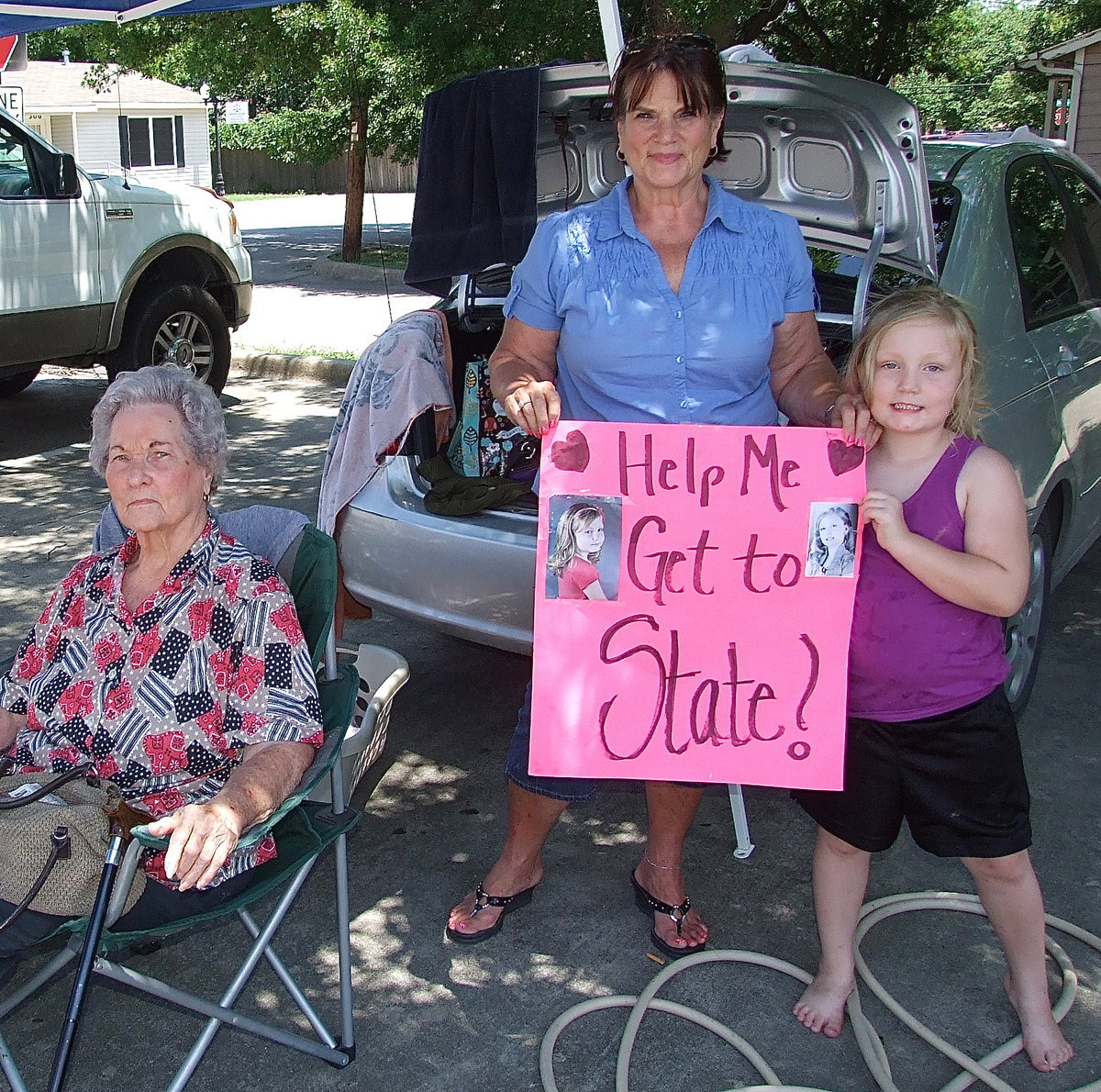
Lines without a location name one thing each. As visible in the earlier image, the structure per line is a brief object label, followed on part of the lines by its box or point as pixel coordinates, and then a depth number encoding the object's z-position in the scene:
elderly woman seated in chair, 2.40
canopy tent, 6.12
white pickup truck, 7.17
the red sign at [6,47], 8.13
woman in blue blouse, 2.50
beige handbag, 2.10
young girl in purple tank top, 2.29
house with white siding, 35.41
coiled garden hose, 2.43
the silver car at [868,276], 3.26
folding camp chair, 2.15
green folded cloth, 3.50
